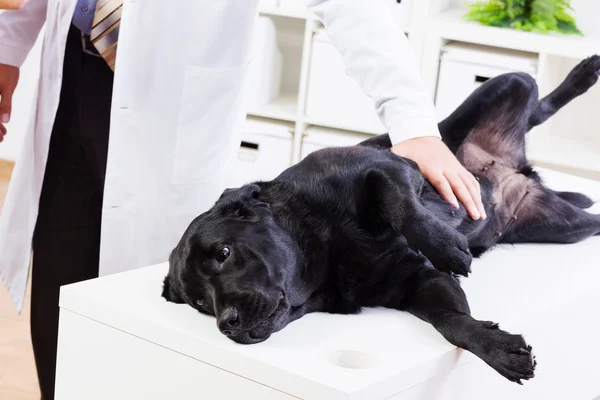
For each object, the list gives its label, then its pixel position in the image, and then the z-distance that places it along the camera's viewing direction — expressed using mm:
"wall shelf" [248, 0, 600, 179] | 3086
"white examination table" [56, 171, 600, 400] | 1078
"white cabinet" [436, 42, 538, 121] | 3131
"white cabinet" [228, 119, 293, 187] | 3531
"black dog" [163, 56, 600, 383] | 1154
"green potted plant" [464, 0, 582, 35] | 3111
